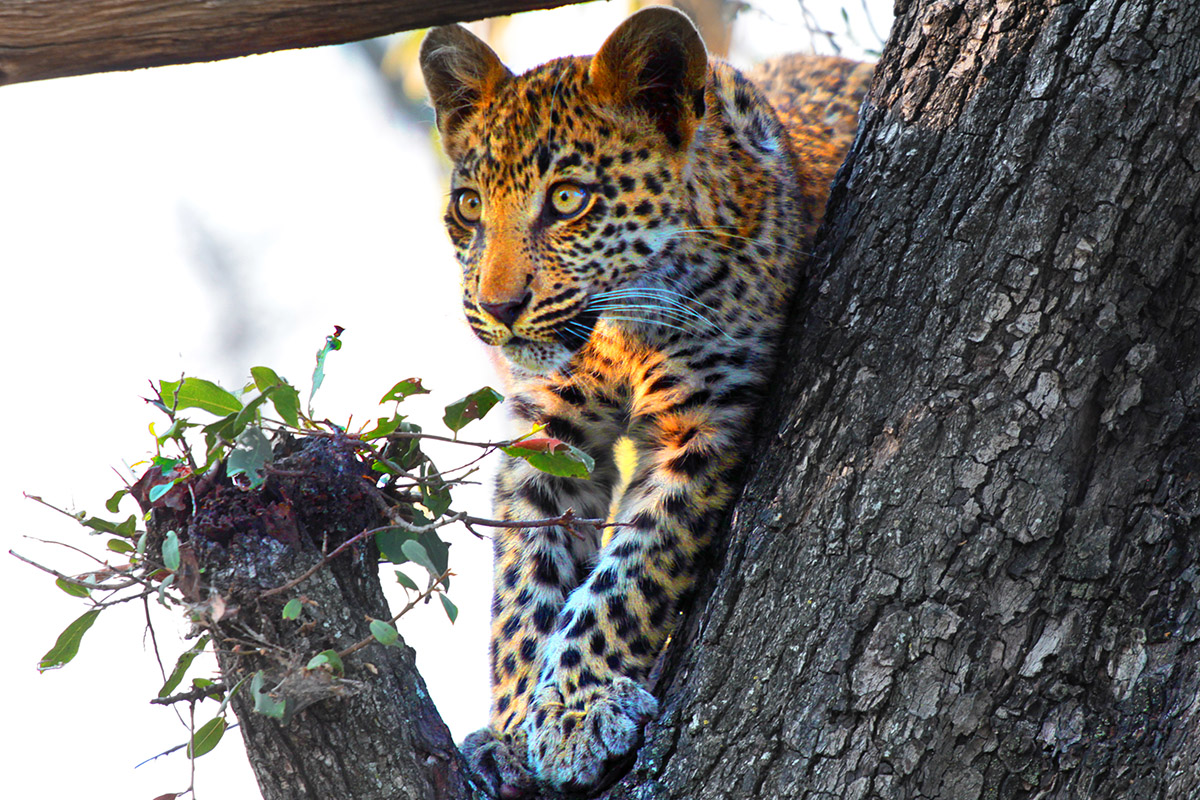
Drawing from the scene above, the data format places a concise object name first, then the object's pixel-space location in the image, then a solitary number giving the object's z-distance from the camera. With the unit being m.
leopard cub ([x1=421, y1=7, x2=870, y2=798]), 6.52
